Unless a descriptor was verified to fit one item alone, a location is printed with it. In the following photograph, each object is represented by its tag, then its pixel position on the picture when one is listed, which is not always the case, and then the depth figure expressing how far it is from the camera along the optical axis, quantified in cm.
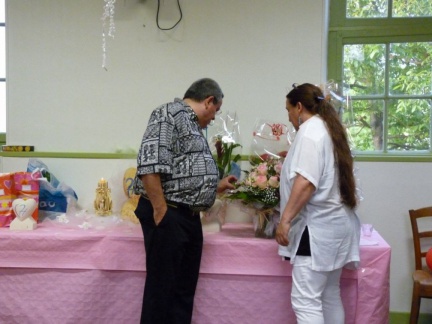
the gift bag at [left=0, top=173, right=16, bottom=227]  229
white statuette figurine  225
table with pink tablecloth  202
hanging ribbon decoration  259
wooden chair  209
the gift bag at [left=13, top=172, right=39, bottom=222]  234
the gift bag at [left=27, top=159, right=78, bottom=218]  251
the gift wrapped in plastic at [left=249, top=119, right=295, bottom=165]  241
